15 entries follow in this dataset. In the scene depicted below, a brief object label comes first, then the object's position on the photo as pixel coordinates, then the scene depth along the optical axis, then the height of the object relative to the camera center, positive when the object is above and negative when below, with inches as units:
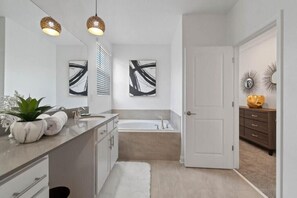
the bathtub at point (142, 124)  151.2 -23.2
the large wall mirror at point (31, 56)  54.4 +16.5
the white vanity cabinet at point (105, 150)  71.7 -25.5
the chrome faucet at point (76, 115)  91.0 -9.0
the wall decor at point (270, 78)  154.1 +20.6
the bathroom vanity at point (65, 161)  32.3 -17.9
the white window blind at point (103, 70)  134.7 +24.7
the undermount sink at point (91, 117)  100.3 -11.2
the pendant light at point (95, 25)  79.4 +34.7
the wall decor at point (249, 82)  180.1 +19.5
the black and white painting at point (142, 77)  173.5 +22.2
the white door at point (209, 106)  106.3 -4.2
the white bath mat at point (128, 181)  78.7 -43.4
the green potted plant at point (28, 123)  45.3 -6.9
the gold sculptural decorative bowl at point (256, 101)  160.4 -1.2
